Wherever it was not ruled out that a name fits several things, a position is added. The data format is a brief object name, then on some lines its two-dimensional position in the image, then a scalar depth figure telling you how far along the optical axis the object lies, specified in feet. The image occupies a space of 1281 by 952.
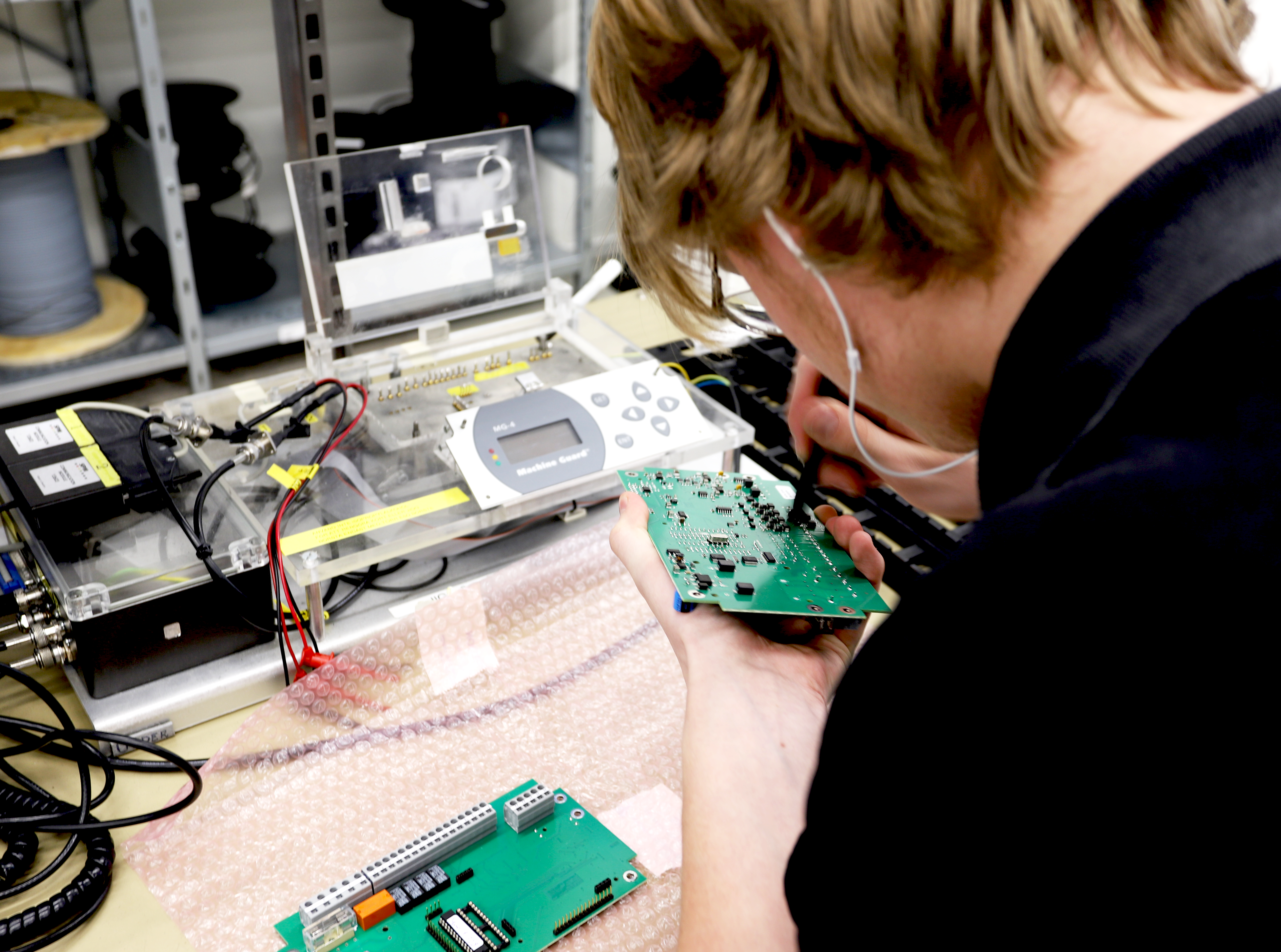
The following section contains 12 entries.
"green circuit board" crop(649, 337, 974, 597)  3.81
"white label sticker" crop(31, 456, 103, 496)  3.19
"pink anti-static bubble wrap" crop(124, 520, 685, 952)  2.68
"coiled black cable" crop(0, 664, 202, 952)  2.58
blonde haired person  1.23
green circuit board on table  2.46
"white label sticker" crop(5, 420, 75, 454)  3.37
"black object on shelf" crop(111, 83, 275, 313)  6.61
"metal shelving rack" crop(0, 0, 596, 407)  3.83
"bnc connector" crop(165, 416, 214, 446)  3.52
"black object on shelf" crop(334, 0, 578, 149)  7.14
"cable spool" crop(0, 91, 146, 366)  5.73
